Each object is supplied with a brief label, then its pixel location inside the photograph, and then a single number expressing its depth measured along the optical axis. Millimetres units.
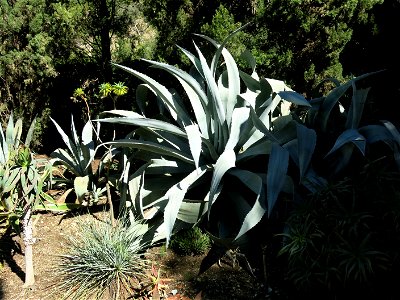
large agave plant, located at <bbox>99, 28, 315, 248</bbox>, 2684
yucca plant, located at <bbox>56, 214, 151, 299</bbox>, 2686
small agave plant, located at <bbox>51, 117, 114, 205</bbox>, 3855
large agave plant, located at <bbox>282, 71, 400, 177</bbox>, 2623
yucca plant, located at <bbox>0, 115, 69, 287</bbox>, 2832
